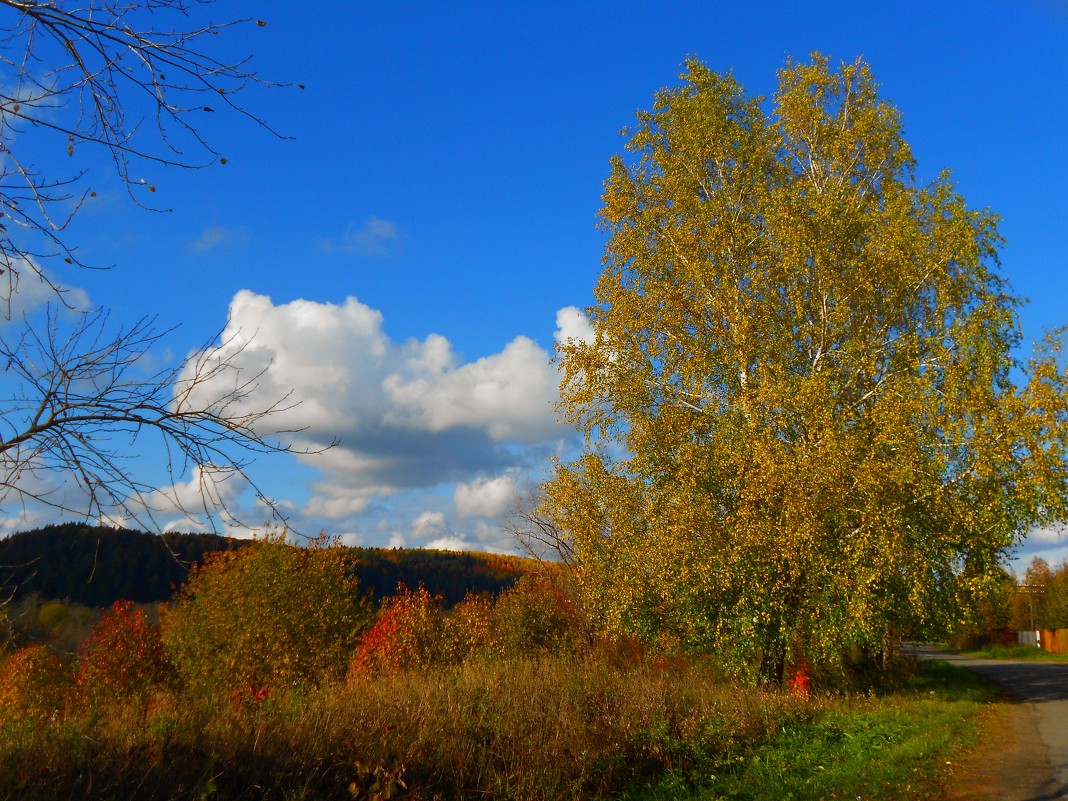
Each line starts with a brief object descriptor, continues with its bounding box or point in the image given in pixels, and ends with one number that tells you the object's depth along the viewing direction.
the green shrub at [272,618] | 26.27
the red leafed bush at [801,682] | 15.62
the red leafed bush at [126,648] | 30.94
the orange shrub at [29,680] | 25.22
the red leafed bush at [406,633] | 20.97
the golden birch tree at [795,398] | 15.75
